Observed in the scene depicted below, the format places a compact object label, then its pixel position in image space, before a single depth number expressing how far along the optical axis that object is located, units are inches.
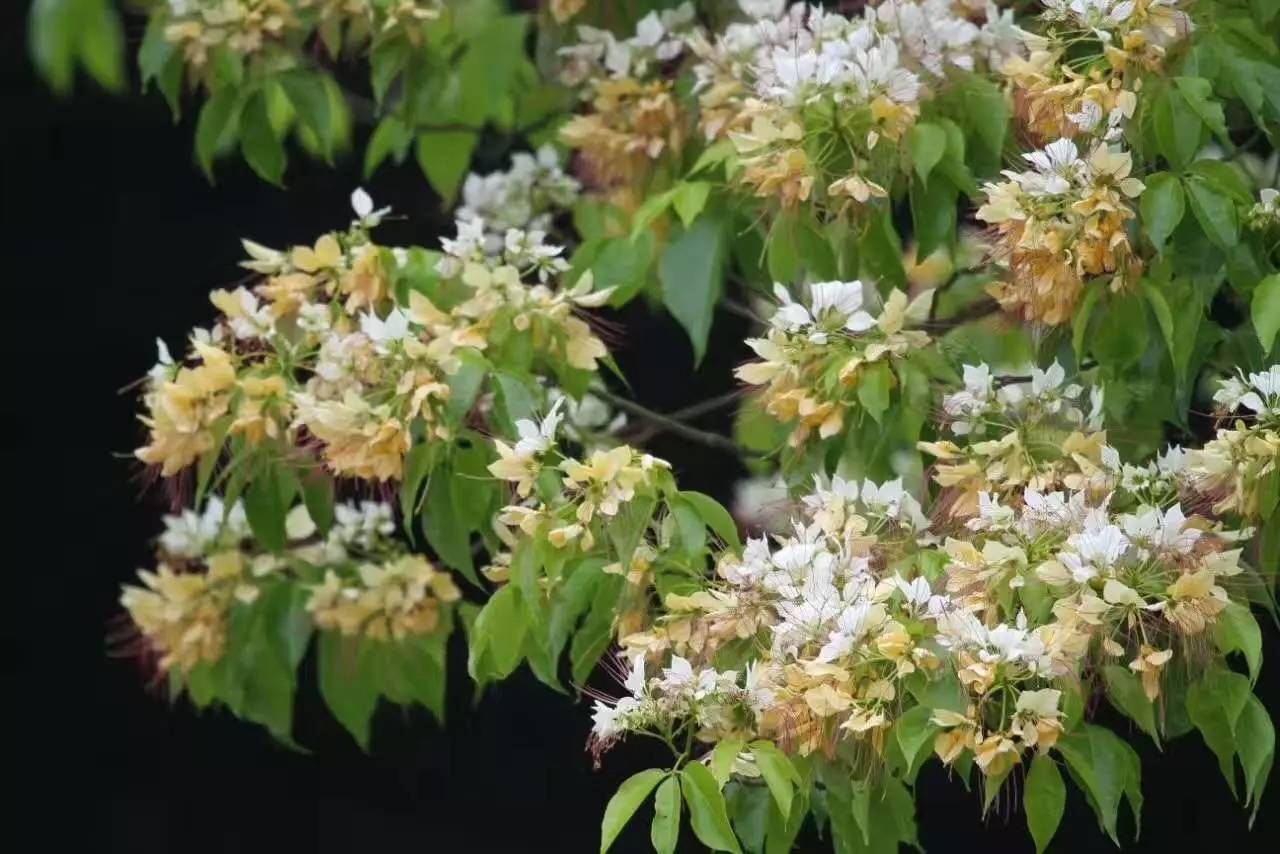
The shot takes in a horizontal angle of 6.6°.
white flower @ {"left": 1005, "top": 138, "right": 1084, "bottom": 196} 325.0
